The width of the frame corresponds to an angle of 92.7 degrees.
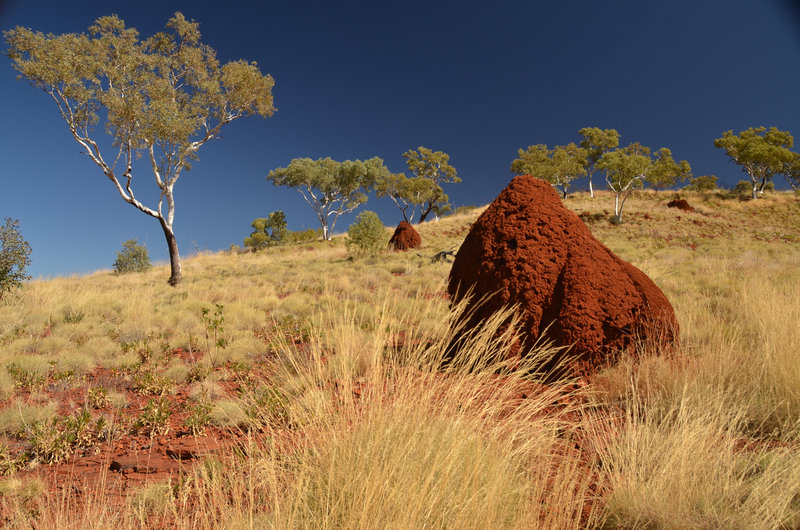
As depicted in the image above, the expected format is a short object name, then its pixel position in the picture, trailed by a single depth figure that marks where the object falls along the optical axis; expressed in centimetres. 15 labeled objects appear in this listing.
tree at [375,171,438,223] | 4497
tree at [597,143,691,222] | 3234
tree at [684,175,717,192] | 4981
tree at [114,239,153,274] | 2573
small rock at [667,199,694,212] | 3636
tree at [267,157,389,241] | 4225
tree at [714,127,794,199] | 4050
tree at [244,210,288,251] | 4866
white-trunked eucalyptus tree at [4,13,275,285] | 1584
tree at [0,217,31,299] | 995
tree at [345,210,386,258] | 2128
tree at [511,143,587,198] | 4384
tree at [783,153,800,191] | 4631
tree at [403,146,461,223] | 4650
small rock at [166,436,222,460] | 352
